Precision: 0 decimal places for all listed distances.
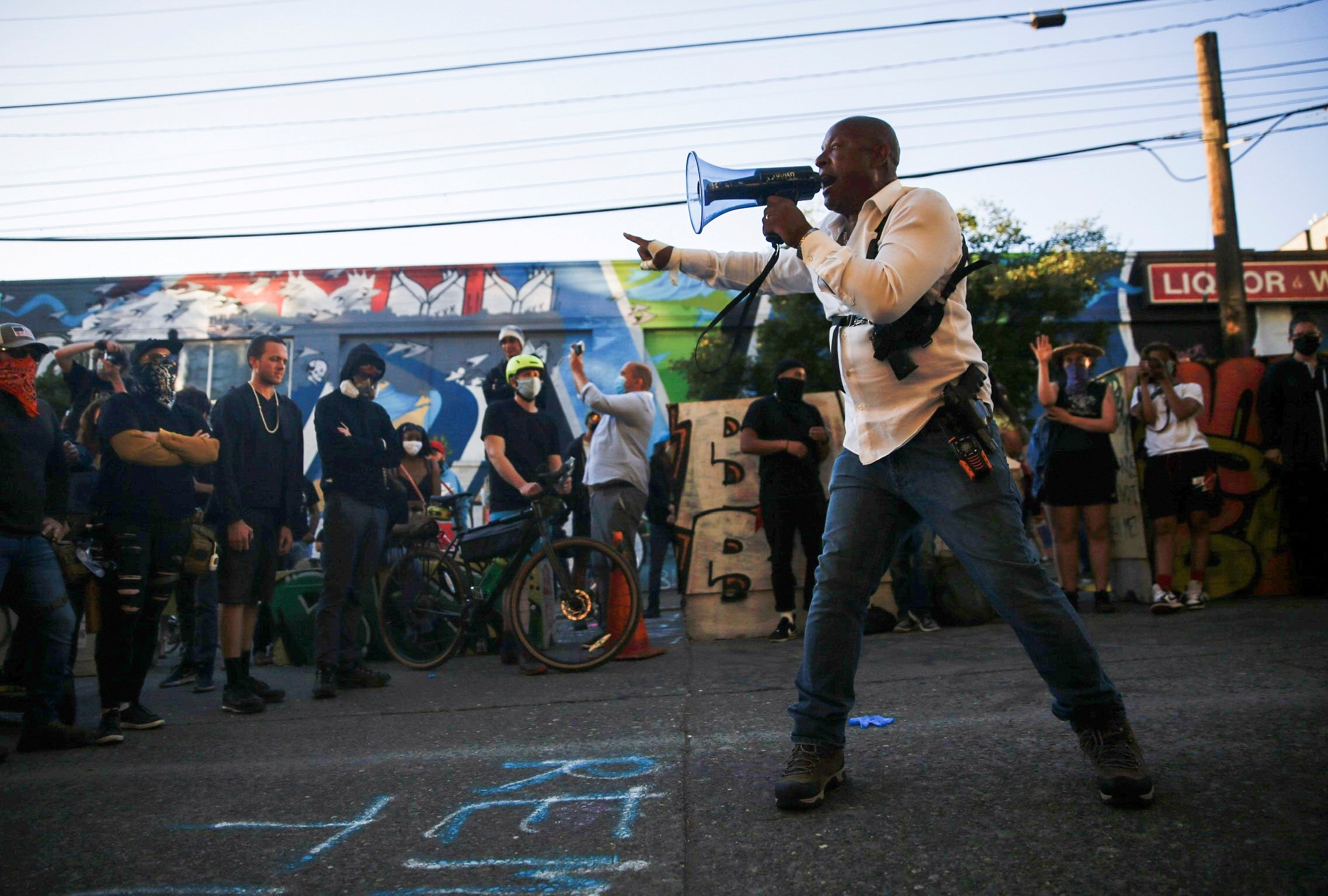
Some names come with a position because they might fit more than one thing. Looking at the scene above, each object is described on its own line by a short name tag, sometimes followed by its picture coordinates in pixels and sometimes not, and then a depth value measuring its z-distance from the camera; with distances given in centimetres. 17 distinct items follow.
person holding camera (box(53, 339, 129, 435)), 598
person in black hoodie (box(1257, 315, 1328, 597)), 693
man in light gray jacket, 641
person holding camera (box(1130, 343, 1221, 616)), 689
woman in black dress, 684
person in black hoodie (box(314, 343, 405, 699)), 551
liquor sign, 1658
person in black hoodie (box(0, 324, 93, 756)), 413
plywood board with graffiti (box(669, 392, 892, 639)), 700
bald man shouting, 258
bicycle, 574
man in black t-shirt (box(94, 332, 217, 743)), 455
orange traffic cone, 575
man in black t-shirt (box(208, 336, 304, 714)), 505
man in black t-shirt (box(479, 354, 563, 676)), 628
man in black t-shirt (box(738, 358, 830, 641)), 673
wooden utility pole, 1094
